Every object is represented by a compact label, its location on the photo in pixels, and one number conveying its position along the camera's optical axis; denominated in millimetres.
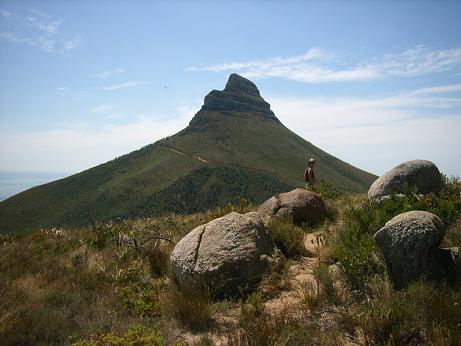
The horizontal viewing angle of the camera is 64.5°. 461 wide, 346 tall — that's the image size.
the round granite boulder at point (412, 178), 10445
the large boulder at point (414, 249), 5430
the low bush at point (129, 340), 4218
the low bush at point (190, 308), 5574
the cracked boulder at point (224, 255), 6590
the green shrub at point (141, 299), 6045
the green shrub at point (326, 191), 13961
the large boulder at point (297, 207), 10750
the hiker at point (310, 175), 14722
